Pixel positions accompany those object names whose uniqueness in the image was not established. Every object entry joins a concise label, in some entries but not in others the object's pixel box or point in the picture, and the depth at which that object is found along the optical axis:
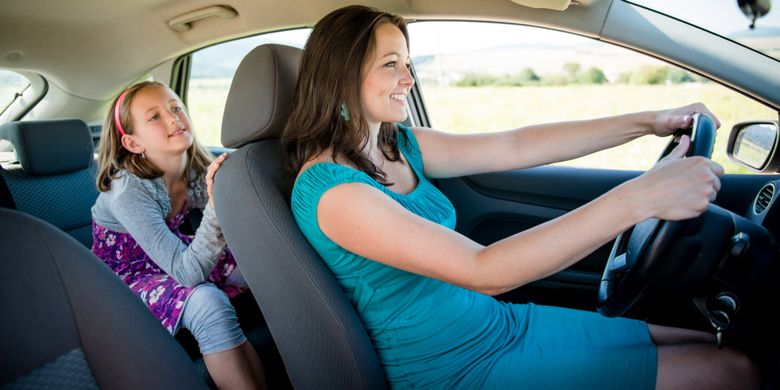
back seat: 2.29
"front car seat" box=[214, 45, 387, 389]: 1.24
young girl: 1.61
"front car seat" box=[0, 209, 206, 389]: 0.80
